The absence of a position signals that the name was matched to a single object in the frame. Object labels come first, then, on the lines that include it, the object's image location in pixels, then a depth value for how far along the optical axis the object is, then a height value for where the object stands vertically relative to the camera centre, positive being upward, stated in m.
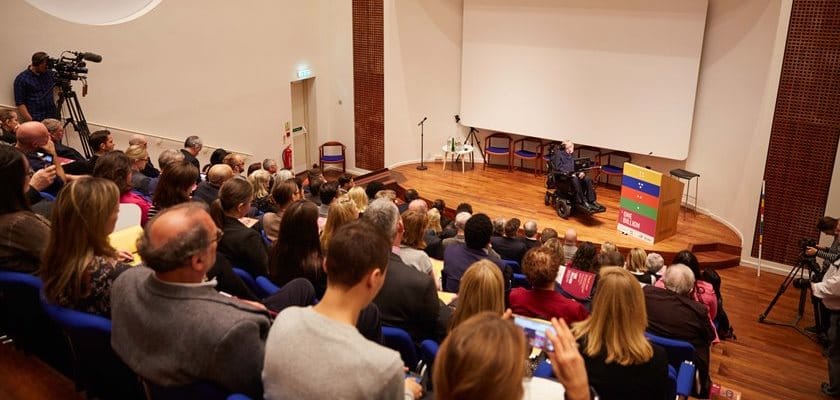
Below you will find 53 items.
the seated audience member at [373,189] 6.88 -1.35
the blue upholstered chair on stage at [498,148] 11.11 -1.44
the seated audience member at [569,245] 5.89 -1.67
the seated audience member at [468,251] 4.12 -1.20
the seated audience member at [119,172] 3.84 -0.67
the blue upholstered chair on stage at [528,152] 10.77 -1.47
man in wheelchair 8.62 -1.61
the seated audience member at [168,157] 5.40 -0.82
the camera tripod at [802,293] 5.95 -2.16
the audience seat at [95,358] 2.10 -1.03
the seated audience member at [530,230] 6.07 -1.54
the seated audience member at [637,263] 5.06 -1.57
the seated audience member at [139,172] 5.05 -0.91
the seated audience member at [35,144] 4.66 -0.64
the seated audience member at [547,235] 5.88 -1.54
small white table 10.98 -1.49
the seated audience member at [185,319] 1.75 -0.71
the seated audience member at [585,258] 4.92 -1.46
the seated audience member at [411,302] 2.95 -1.09
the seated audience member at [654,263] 5.14 -1.55
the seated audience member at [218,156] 6.88 -1.01
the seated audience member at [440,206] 7.25 -1.59
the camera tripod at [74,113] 6.46 -0.58
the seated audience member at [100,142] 5.68 -0.74
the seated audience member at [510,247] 5.47 -1.53
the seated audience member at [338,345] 1.60 -0.72
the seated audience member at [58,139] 5.73 -0.73
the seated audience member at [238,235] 3.41 -0.92
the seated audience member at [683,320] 3.83 -1.49
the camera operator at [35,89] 6.36 -0.32
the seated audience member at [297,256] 3.10 -0.94
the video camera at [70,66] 6.34 -0.09
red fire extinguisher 10.41 -1.54
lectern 7.54 -1.64
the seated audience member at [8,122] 5.67 -0.57
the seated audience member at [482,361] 1.35 -0.63
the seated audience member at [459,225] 5.32 -1.37
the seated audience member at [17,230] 2.48 -0.66
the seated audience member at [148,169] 5.61 -1.01
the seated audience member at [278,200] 4.22 -0.93
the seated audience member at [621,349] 2.45 -1.07
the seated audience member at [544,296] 3.31 -1.19
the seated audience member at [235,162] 6.45 -1.01
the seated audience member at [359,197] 5.23 -1.09
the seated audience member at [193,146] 6.68 -0.89
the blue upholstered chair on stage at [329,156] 11.43 -1.66
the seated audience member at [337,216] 3.42 -0.81
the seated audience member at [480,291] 2.55 -0.89
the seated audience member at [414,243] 3.54 -1.04
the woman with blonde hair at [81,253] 2.19 -0.66
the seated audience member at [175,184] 3.86 -0.74
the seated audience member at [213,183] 4.86 -0.94
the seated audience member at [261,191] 5.57 -1.15
